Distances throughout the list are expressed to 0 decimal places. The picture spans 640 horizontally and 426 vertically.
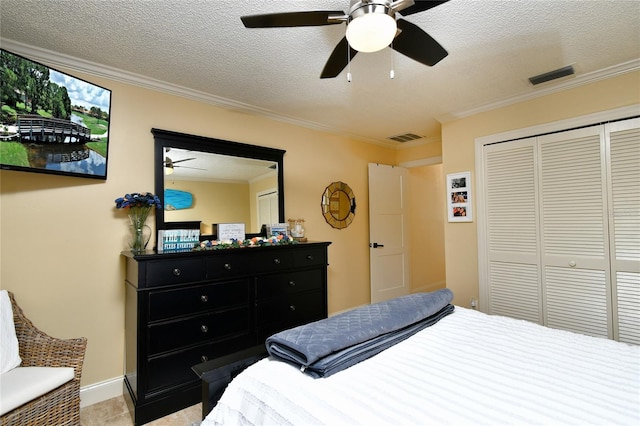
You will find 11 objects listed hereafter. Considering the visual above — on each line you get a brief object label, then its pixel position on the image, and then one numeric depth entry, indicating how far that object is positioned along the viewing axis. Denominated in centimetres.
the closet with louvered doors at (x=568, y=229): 243
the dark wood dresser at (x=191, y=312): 202
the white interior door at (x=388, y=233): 425
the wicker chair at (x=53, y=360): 160
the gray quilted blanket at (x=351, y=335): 115
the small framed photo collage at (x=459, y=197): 337
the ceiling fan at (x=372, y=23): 129
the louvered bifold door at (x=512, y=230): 291
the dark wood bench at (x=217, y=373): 127
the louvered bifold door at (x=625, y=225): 238
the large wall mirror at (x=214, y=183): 261
